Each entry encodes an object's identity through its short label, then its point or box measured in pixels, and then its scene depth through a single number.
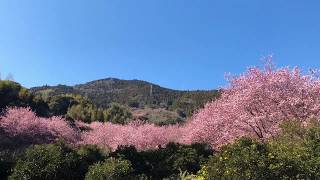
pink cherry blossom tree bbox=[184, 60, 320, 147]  13.44
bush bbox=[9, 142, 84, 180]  10.05
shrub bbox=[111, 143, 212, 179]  12.30
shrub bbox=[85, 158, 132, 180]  9.03
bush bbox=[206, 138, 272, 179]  7.20
